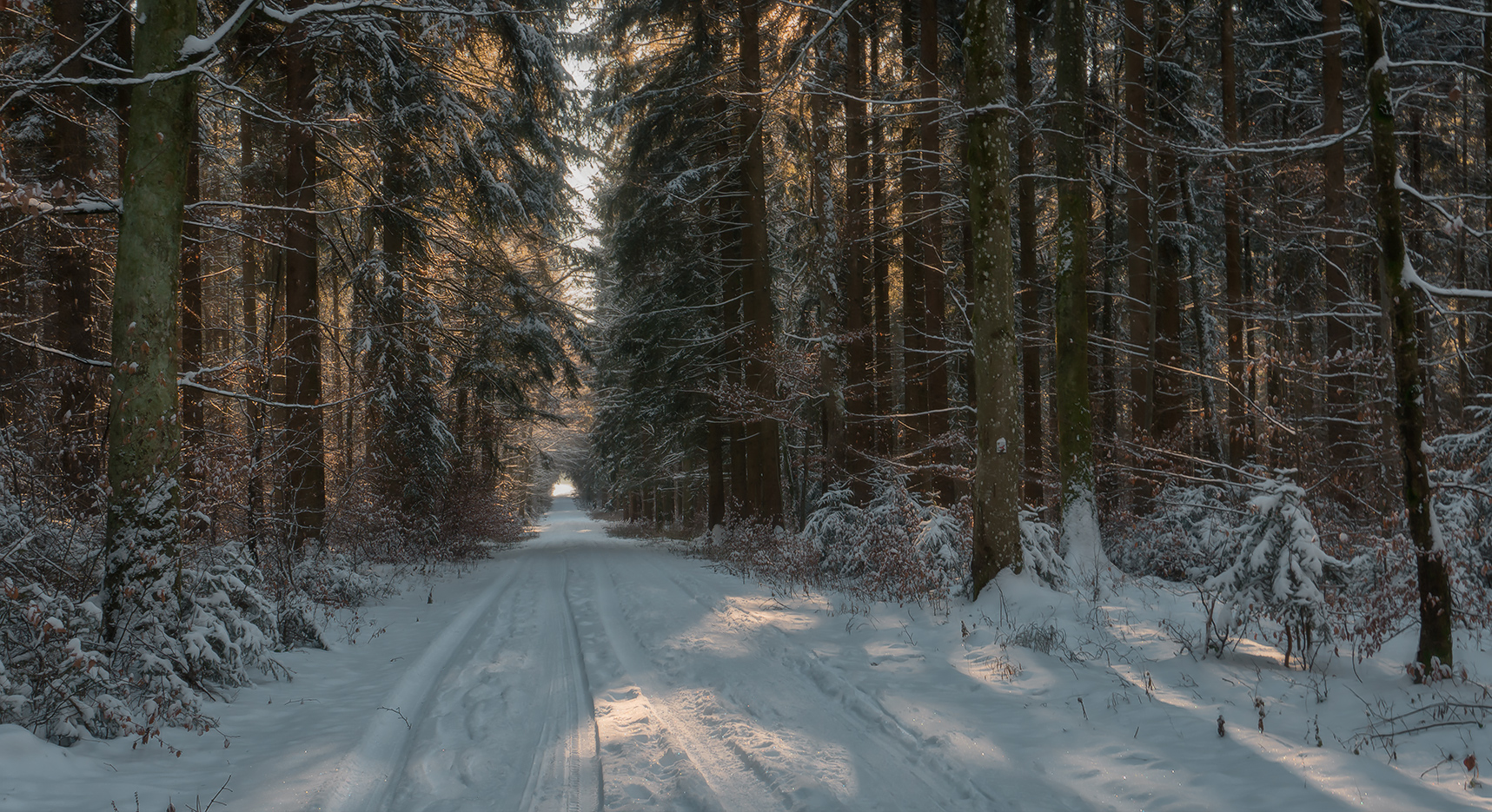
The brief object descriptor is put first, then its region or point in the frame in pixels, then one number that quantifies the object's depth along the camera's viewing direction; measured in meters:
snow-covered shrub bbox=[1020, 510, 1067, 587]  8.83
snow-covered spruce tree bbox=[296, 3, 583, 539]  12.86
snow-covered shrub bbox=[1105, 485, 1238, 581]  8.62
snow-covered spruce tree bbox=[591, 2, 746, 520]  18.08
